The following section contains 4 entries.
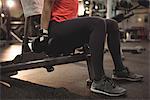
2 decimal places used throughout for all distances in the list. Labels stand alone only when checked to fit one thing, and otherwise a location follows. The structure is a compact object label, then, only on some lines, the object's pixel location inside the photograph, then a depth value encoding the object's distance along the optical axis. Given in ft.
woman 4.47
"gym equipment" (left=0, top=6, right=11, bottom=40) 15.91
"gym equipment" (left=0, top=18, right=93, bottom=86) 4.95
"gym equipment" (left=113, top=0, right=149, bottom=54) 10.21
